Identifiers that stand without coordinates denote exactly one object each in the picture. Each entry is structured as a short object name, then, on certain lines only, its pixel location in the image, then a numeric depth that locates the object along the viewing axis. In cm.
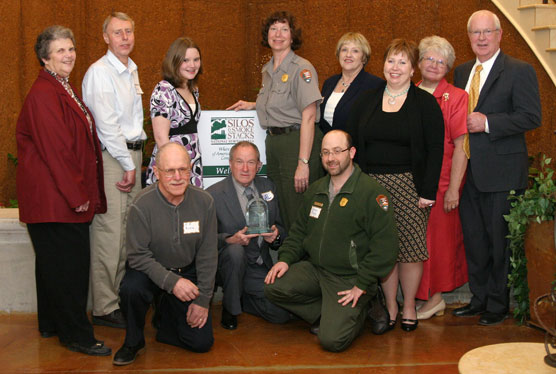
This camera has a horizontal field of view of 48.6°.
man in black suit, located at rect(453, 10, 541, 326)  378
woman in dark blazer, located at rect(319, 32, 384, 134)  398
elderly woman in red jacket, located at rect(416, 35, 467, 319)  383
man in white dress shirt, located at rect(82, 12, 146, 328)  366
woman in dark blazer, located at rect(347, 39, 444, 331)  367
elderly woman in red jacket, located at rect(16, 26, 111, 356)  324
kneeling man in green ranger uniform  352
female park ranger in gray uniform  393
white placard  433
